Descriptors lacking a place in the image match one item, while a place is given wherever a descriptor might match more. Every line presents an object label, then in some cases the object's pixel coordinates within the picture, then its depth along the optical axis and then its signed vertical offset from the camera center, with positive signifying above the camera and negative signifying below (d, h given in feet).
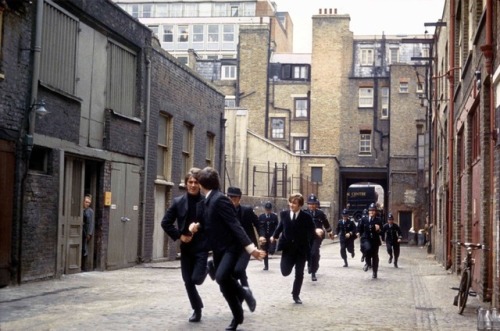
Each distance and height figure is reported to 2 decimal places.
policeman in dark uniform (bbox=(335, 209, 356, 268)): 76.89 -0.93
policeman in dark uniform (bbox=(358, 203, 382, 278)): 62.80 -0.81
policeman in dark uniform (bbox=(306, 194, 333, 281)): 56.85 -0.40
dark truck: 177.37 +5.85
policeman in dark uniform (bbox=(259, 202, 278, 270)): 72.02 -0.19
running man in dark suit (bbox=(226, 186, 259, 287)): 43.75 +0.37
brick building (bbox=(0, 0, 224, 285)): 46.21 +6.10
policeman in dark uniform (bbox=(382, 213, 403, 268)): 79.56 -1.17
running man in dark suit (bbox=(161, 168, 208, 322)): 32.30 -0.75
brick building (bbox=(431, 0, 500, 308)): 41.09 +5.63
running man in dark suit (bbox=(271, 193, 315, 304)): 42.29 -0.88
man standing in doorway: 57.93 -0.50
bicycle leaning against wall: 38.67 -2.72
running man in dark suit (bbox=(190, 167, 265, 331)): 30.19 -0.69
